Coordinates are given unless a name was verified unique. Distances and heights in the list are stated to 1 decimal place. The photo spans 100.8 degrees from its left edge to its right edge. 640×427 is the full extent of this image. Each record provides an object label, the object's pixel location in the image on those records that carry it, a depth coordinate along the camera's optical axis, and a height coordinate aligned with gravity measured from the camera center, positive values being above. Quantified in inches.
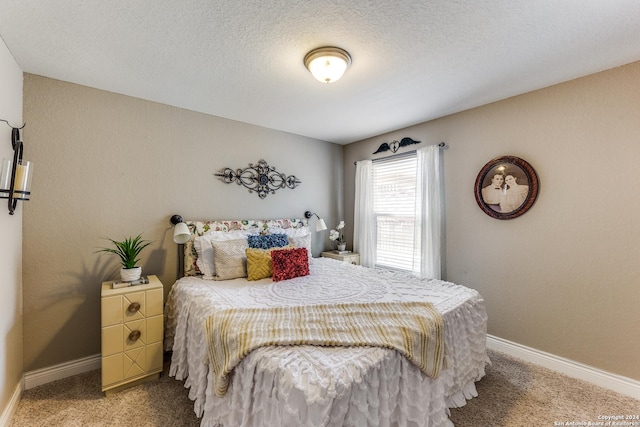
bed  41.7 -26.9
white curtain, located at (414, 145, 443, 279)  117.8 +1.3
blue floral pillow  105.3 -10.8
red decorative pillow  94.6 -18.1
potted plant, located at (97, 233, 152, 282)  83.0 -13.7
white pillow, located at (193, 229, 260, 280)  98.3 -14.1
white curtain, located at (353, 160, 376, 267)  147.2 -1.8
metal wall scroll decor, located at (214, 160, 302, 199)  120.0 +17.7
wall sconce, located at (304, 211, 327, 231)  139.9 -5.5
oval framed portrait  94.0 +10.4
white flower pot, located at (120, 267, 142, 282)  82.7 -18.8
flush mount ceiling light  68.5 +40.7
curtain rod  117.2 +30.9
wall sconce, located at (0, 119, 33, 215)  61.6 +8.2
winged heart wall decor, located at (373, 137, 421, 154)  130.4 +36.2
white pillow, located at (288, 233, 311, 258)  116.7 -11.8
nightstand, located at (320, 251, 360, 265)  144.6 -23.0
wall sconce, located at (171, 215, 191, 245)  93.1 -6.8
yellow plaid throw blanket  50.3 -23.6
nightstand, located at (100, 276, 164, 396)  74.1 -35.2
